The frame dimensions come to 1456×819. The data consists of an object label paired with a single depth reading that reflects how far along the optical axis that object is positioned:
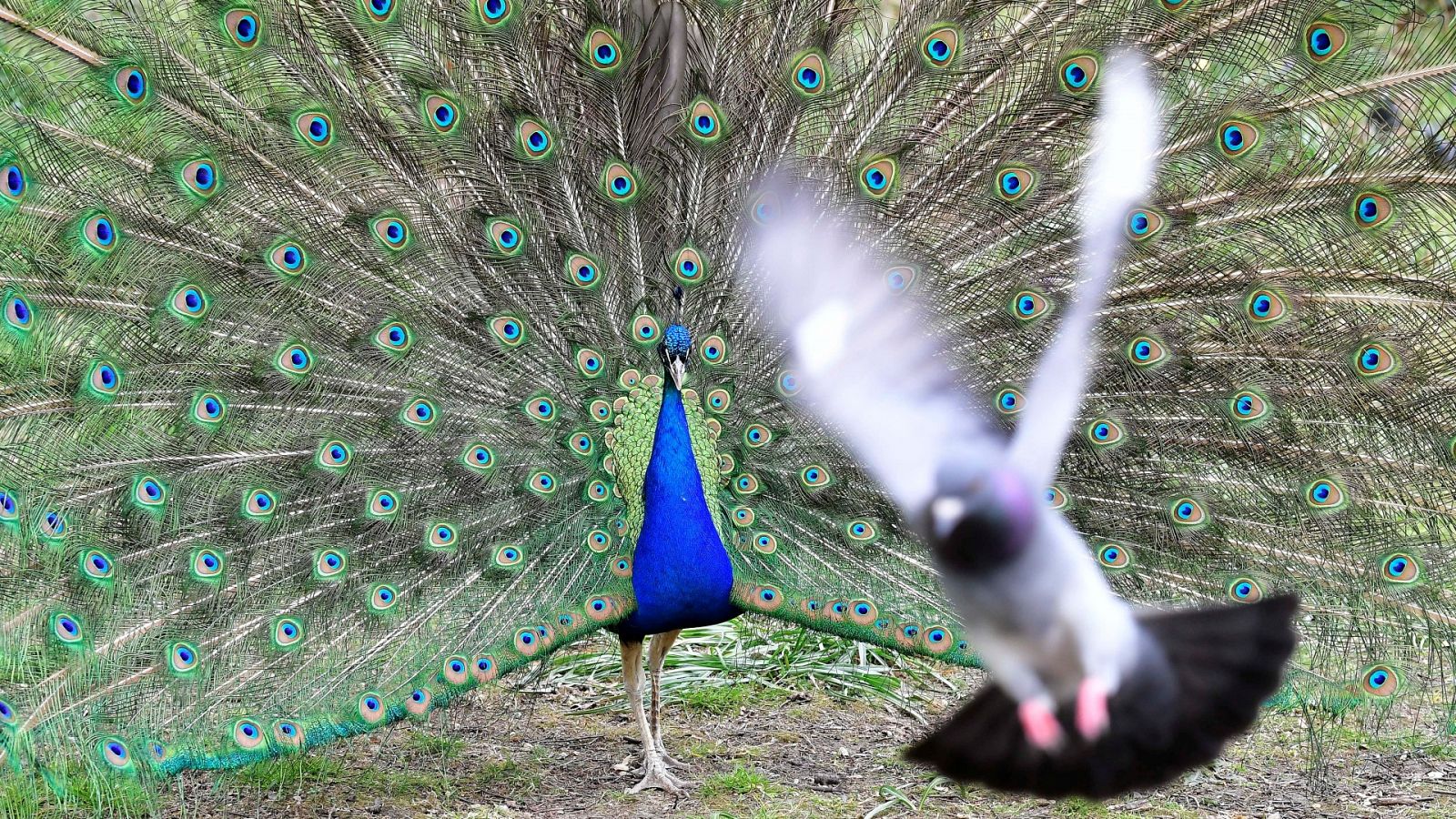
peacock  3.03
